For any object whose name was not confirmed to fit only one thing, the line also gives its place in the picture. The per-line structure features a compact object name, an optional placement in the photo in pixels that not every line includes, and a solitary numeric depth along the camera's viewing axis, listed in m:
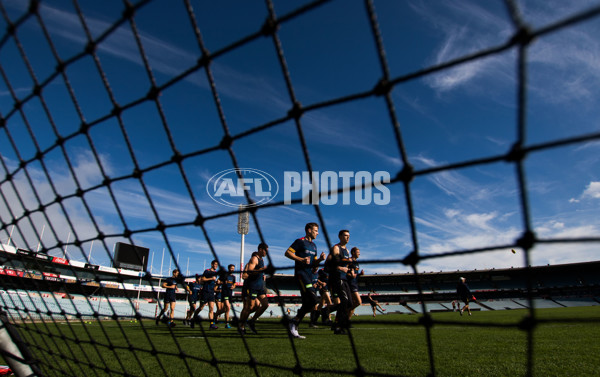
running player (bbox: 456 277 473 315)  10.52
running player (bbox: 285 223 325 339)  4.42
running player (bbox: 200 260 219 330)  7.59
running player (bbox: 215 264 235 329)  7.05
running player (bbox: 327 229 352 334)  4.33
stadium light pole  36.88
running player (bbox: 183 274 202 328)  9.50
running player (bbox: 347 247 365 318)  5.57
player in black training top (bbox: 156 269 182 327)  7.47
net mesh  0.99
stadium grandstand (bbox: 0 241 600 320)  25.82
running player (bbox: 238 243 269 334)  5.46
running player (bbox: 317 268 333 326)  6.27
